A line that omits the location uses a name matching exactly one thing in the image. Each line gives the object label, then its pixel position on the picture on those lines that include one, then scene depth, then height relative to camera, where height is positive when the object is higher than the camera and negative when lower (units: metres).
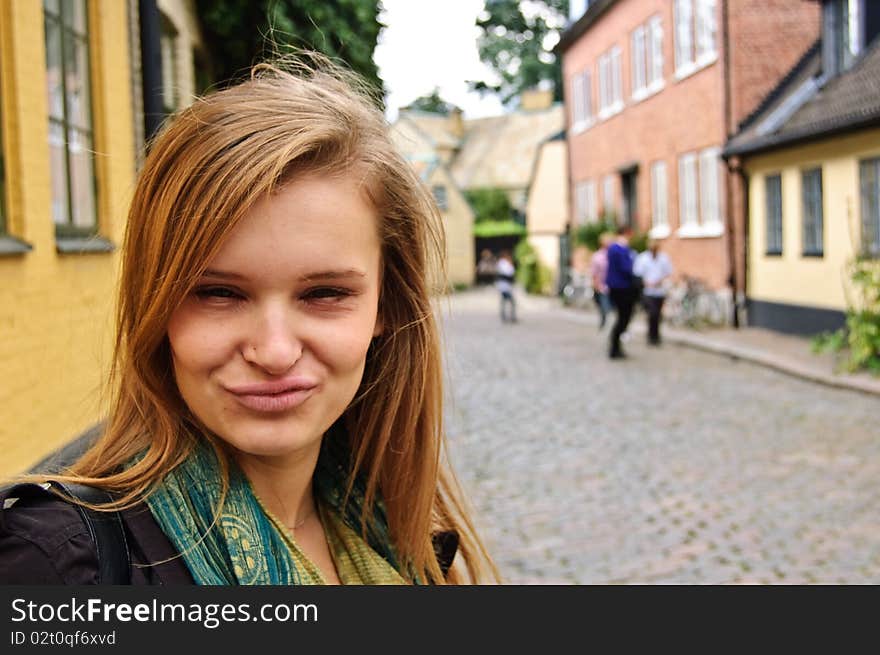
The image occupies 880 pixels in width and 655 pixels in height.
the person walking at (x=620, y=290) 17.89 -0.54
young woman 1.27 -0.07
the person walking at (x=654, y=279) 19.95 -0.44
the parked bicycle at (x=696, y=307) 22.59 -1.06
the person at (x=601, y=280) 23.59 -0.51
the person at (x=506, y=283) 29.28 -0.64
